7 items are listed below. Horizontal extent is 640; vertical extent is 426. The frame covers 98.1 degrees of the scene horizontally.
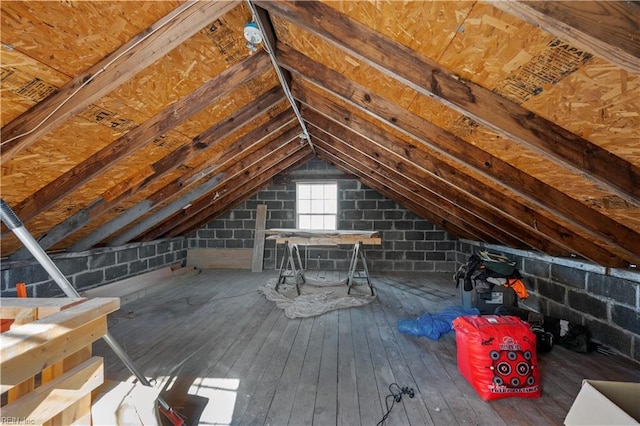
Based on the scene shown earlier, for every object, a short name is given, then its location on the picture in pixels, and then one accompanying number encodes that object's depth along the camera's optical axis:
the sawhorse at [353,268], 4.54
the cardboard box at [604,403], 1.08
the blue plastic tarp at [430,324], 3.07
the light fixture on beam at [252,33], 1.80
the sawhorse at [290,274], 4.58
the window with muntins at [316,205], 6.69
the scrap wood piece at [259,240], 6.46
